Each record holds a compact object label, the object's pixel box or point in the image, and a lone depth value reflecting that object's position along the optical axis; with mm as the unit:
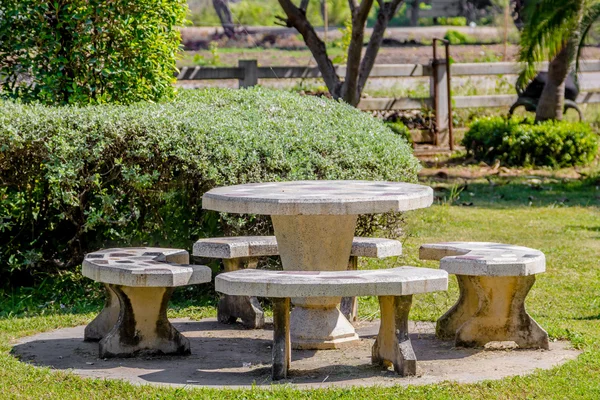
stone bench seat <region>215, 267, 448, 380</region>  10016
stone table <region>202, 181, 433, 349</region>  11258
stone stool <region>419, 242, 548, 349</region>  11419
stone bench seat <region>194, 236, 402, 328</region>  12612
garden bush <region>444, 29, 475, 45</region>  69144
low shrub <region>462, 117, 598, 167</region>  27550
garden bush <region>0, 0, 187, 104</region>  15651
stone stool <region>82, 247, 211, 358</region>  11051
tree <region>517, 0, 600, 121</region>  26394
